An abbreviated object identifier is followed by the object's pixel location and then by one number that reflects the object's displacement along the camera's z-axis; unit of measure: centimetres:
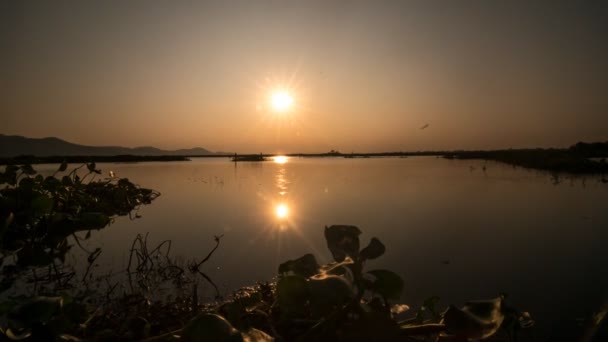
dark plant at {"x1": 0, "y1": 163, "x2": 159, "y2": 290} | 187
